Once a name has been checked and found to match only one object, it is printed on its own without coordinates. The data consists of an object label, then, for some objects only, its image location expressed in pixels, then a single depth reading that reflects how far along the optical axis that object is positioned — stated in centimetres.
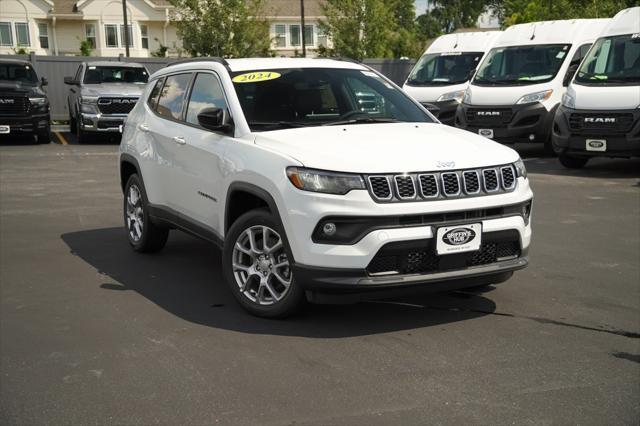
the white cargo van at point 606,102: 1291
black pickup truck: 1938
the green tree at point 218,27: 3234
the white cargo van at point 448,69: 1911
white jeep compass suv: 505
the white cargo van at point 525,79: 1582
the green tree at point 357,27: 3900
